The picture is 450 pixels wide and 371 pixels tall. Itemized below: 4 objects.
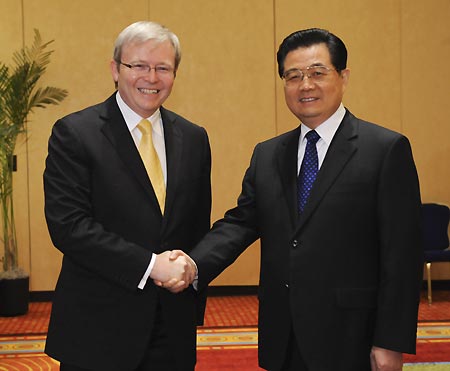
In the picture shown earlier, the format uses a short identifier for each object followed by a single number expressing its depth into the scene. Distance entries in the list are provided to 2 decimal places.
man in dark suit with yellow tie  2.24
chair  6.51
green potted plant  6.18
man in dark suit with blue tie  2.19
